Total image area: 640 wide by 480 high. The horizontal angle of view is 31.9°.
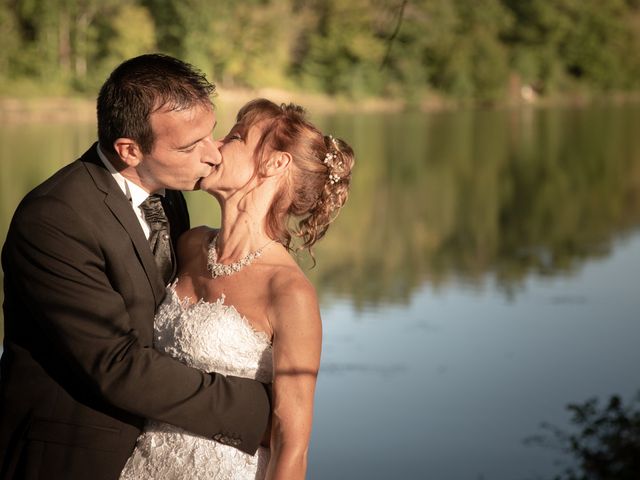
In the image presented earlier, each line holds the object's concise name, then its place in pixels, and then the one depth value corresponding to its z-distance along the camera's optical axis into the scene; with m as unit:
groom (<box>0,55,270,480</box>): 2.27
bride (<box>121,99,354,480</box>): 2.46
